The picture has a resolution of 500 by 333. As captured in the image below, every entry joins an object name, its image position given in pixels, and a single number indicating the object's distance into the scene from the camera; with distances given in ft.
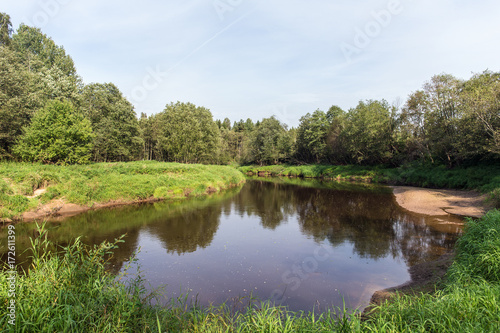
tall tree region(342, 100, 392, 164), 143.02
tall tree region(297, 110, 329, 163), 197.67
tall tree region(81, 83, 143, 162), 125.18
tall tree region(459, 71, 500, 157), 68.13
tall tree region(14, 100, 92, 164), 67.15
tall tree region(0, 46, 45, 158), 72.48
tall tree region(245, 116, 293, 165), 220.55
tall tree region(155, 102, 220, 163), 136.98
